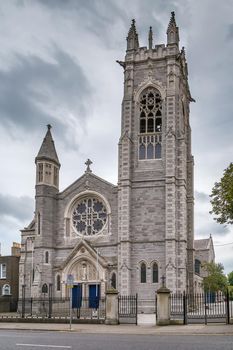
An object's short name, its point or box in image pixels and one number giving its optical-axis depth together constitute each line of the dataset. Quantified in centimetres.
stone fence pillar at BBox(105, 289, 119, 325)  2820
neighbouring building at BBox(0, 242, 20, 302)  5603
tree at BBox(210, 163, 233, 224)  2774
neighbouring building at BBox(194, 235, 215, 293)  8588
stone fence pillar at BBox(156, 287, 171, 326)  2678
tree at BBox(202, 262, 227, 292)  7081
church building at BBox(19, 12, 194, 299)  4822
